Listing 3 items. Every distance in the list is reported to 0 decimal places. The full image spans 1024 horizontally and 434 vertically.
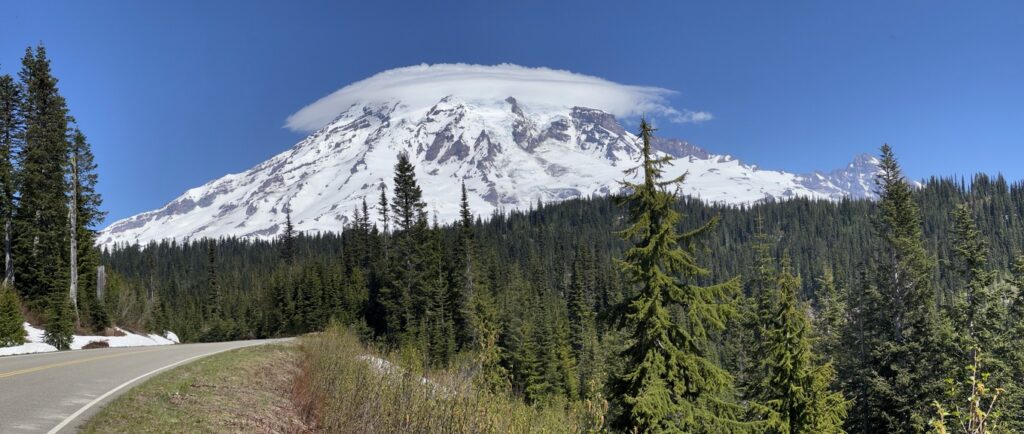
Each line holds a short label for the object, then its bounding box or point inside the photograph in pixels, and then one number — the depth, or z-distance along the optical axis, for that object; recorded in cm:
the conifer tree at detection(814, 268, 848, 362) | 3844
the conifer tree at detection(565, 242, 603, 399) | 6494
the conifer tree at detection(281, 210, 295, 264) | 11200
